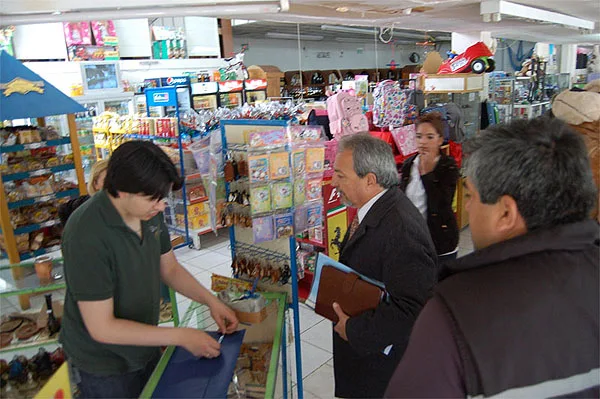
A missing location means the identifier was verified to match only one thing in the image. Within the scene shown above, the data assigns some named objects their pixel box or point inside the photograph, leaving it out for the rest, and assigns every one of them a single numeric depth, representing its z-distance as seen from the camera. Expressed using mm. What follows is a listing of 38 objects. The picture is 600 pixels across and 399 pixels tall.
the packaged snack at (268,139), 2371
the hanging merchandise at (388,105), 4902
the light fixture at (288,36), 14585
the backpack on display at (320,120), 5227
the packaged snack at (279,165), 2406
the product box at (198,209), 6152
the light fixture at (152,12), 3338
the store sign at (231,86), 7559
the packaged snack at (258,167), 2352
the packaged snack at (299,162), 2479
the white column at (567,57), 14727
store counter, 1594
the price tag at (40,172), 4556
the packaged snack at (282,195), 2445
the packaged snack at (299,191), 2518
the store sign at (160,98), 5879
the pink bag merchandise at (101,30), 8734
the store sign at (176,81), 6600
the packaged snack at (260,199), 2398
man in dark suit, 1722
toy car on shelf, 6203
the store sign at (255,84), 8070
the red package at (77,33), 8328
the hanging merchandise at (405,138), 4883
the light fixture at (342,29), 12852
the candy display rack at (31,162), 4051
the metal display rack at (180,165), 5734
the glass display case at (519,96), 7828
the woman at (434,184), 3230
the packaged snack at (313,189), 2608
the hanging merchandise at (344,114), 4594
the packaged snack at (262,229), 2427
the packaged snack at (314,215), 2619
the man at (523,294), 906
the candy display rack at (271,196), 2406
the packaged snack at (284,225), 2467
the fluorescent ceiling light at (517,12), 4238
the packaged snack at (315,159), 2568
